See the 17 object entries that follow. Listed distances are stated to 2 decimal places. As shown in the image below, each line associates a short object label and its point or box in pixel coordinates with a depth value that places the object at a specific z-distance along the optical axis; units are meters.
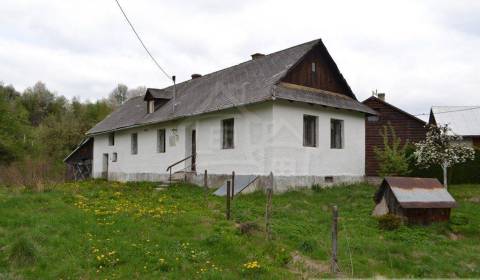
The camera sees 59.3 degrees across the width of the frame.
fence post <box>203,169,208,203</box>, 16.38
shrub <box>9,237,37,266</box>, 6.74
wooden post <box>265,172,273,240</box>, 8.32
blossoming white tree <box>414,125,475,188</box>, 15.66
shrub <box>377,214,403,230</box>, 9.80
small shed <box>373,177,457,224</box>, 10.27
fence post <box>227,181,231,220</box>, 9.75
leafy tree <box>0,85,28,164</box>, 35.53
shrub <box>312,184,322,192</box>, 15.60
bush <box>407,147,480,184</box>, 19.89
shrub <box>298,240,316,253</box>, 7.86
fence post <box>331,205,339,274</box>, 6.77
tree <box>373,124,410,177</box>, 17.28
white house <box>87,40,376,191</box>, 15.23
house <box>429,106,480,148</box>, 25.75
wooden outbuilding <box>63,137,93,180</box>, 30.89
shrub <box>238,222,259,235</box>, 8.47
